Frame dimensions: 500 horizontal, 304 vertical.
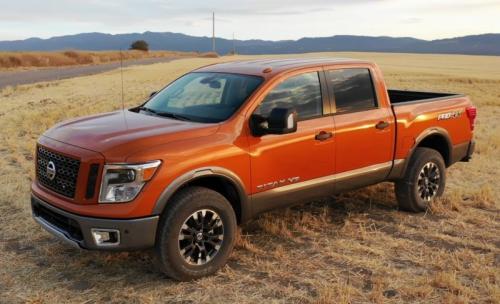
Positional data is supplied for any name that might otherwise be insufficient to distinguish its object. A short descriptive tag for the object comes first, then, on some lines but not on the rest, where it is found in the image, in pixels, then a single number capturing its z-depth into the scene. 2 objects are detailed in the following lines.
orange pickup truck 4.19
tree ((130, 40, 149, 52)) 118.50
